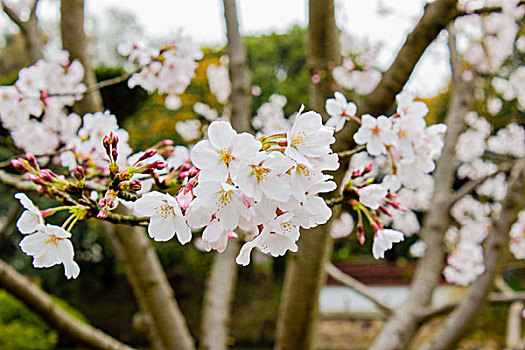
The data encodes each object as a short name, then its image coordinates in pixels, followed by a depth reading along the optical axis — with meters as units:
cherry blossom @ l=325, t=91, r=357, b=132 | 0.47
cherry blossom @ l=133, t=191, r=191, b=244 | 0.35
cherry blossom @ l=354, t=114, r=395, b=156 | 0.45
